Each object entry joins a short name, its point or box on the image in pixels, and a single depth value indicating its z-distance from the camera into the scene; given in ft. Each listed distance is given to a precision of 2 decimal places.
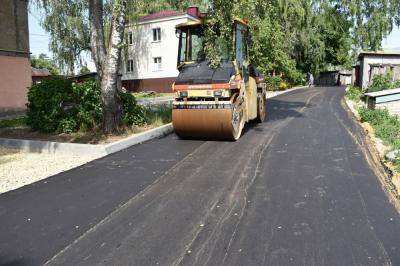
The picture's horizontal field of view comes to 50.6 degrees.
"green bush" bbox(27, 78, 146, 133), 38.58
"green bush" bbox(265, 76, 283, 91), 121.49
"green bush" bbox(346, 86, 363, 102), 74.24
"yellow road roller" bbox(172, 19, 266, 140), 33.55
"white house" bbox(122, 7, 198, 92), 124.36
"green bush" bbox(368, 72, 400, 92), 63.93
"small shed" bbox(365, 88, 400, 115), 48.80
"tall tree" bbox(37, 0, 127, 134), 35.63
